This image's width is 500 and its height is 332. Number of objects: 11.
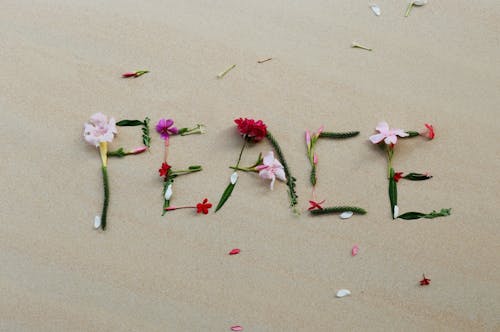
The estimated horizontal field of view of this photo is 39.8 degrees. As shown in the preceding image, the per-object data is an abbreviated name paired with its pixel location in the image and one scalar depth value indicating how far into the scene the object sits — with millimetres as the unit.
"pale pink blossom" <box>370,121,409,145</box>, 1154
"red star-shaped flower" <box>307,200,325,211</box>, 1104
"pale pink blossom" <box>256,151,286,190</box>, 1128
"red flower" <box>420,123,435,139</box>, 1183
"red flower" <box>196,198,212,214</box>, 1106
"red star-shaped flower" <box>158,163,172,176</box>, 1129
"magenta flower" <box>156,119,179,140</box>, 1173
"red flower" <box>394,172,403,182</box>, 1135
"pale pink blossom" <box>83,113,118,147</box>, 1152
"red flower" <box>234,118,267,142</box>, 1153
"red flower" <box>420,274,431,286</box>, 1054
